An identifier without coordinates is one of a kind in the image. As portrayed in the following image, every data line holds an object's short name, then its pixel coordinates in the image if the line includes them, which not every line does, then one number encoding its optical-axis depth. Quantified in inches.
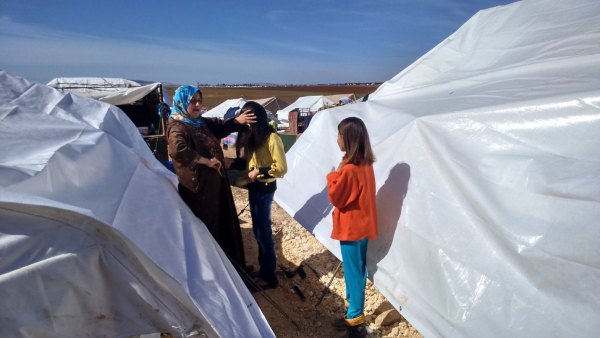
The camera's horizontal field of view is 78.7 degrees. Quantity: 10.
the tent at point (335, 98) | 1015.5
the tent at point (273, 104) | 1051.3
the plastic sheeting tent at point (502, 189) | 69.4
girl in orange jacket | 99.6
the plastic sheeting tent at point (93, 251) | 49.2
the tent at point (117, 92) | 336.8
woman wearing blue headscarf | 103.6
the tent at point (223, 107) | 884.2
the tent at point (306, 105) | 1016.9
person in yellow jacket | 123.7
